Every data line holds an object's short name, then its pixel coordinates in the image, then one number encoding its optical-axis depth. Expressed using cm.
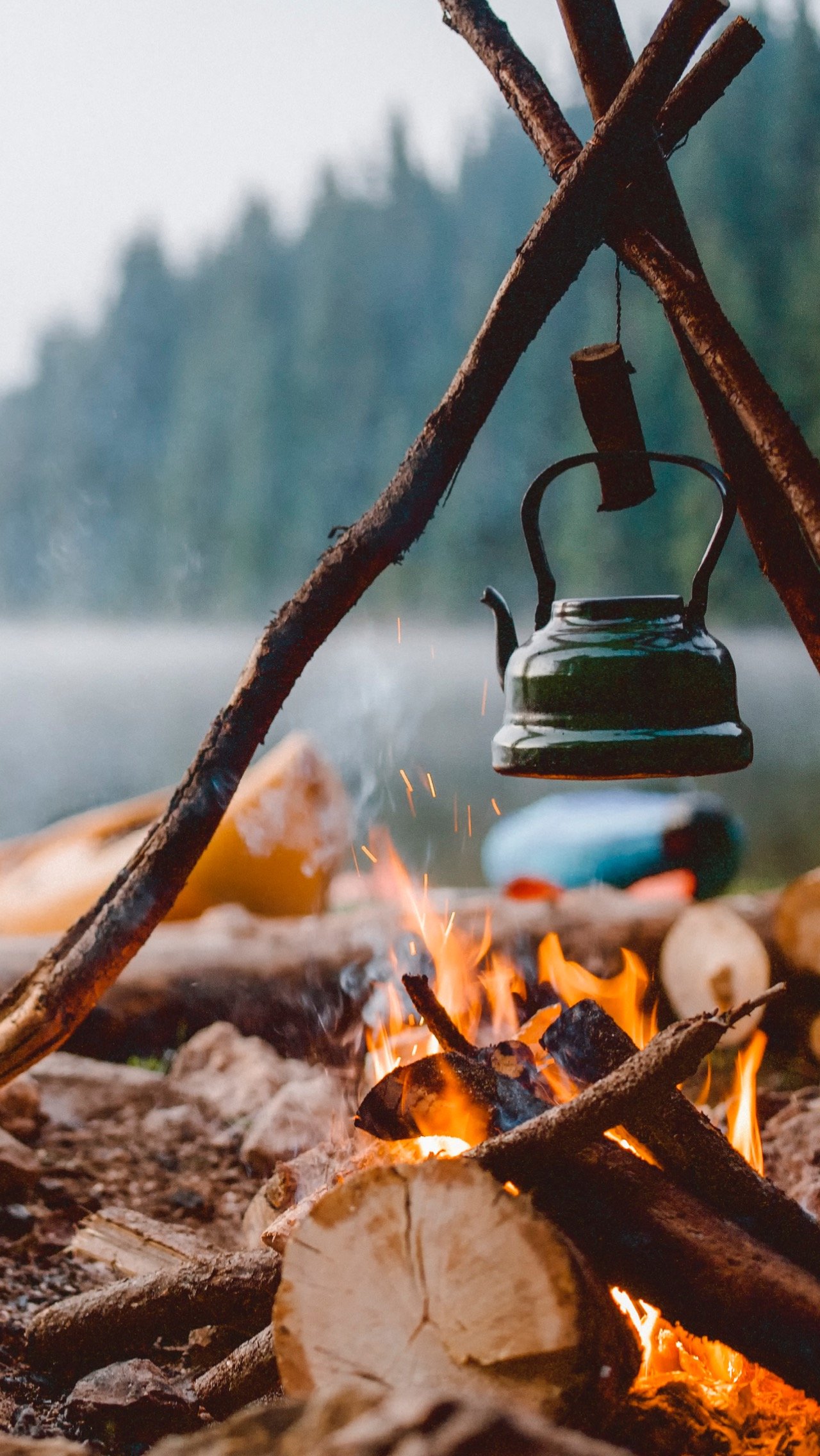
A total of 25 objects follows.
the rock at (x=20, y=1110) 271
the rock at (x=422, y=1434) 71
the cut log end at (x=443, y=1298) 114
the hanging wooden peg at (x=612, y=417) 163
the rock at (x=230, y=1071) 306
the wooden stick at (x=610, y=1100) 129
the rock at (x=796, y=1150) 216
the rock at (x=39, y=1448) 90
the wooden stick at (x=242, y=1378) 144
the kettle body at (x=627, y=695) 147
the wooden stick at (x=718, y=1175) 137
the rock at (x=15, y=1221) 222
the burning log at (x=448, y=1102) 149
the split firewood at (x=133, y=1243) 196
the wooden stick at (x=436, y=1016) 158
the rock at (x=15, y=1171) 236
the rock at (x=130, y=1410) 153
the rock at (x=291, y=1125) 257
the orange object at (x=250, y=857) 491
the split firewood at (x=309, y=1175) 172
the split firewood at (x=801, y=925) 359
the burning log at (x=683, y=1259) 125
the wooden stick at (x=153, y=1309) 152
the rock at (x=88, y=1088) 293
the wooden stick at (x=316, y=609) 166
